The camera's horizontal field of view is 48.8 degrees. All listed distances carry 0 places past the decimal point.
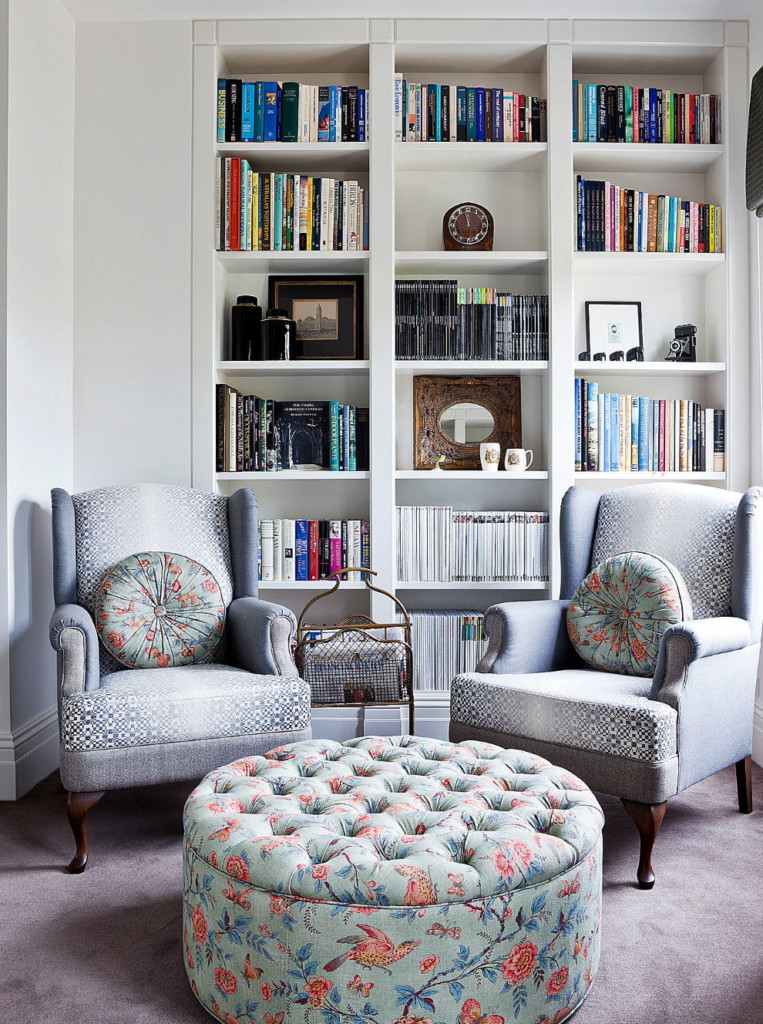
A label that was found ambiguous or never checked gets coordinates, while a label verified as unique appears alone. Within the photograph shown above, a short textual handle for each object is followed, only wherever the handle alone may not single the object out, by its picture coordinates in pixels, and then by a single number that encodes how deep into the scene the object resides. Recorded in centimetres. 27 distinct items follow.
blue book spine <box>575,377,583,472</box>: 327
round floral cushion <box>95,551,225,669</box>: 258
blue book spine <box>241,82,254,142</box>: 324
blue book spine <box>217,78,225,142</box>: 325
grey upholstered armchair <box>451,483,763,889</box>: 207
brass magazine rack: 302
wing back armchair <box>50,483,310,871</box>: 216
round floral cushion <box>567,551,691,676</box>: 243
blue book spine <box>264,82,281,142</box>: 324
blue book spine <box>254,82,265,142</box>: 324
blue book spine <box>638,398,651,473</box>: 327
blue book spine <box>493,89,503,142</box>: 325
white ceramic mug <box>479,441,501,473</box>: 327
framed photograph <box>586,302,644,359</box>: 343
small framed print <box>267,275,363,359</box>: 336
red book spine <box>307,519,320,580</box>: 327
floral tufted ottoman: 134
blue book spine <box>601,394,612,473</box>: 328
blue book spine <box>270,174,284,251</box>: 322
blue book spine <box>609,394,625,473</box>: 328
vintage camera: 335
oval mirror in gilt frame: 342
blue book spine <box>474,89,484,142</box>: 325
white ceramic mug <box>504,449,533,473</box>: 327
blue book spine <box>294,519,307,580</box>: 328
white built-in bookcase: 321
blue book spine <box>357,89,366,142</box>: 324
